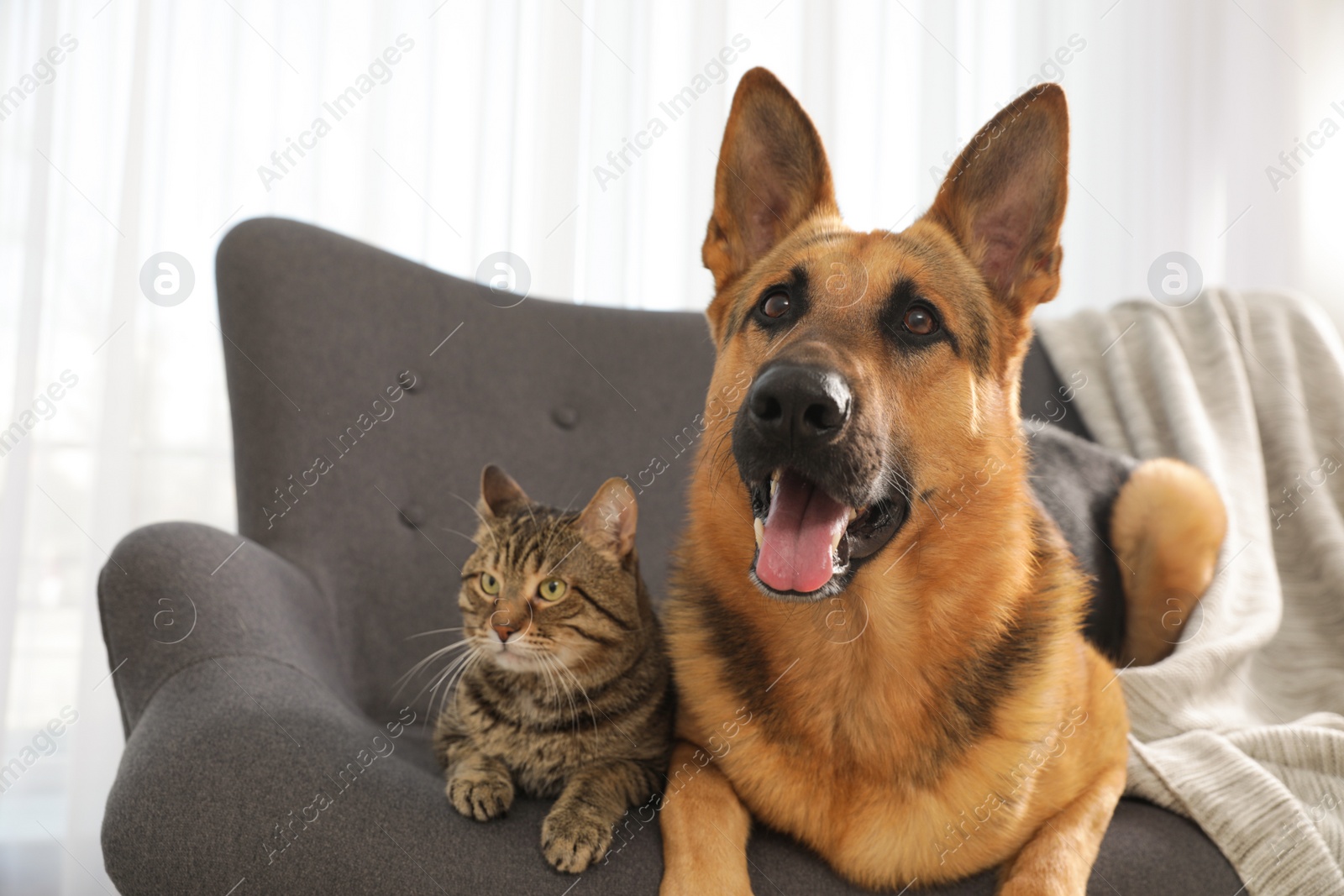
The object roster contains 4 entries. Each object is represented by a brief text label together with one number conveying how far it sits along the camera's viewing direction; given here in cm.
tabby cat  110
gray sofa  104
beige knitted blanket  112
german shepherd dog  104
